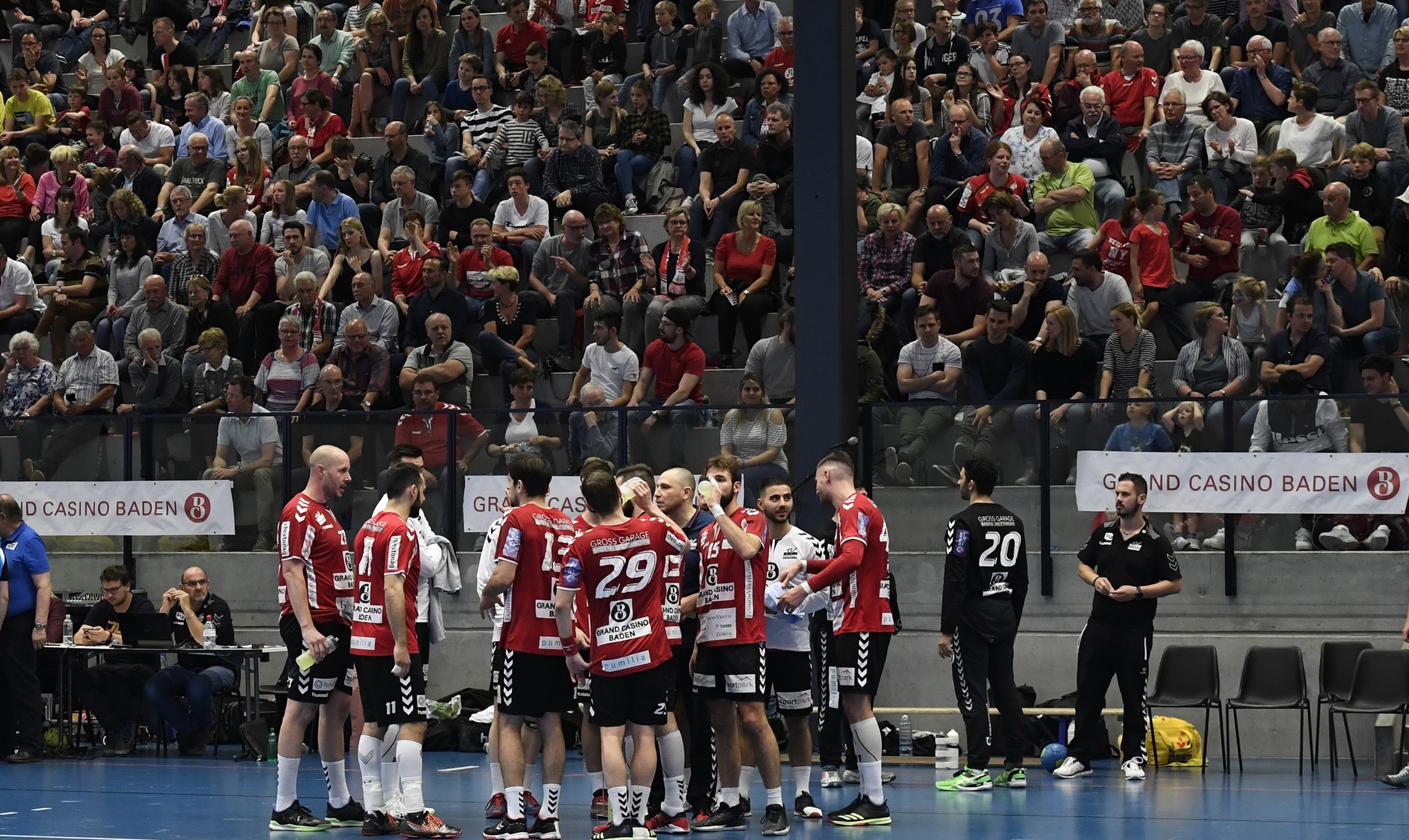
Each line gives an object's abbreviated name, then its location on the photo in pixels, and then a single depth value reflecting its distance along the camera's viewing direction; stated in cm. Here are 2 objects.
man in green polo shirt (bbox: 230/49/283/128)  2348
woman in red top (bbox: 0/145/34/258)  2244
